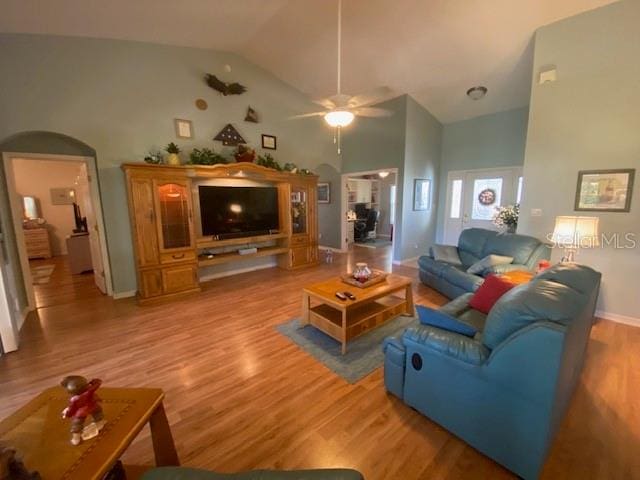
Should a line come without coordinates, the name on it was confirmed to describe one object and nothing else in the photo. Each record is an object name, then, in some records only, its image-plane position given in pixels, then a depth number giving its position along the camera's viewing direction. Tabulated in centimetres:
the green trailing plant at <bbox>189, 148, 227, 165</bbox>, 424
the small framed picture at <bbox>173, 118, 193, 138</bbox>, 427
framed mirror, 668
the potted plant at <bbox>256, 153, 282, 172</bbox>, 494
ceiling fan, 277
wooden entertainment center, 375
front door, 560
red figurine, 108
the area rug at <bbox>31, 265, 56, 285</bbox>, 488
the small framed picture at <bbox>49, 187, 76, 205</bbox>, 702
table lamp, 271
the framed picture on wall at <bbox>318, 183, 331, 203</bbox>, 726
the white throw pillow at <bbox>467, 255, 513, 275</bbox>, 357
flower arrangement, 493
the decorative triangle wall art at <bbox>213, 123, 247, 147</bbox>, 470
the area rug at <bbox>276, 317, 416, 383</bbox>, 238
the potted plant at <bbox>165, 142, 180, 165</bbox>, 395
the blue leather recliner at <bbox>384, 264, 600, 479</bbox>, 127
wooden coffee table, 264
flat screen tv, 453
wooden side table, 98
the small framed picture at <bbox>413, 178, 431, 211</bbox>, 590
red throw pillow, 248
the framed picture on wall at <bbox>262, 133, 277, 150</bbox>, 529
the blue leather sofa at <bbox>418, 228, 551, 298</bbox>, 351
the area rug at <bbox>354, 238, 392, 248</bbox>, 794
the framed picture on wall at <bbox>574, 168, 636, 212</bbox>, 312
